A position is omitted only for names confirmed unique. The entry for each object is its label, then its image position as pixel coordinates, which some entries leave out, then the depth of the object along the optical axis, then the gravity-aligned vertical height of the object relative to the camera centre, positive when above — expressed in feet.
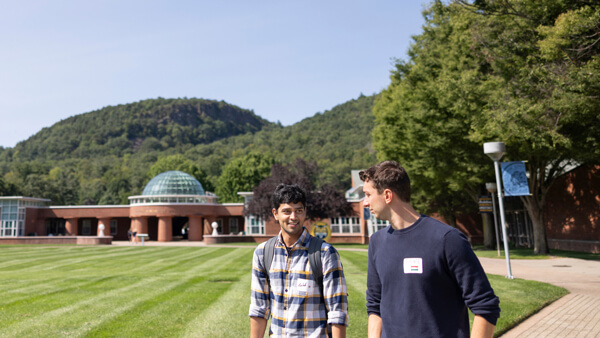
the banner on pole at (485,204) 74.06 +2.71
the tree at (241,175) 279.28 +32.67
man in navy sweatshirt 8.25 -0.99
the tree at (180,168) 311.47 +43.51
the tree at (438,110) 65.10 +18.18
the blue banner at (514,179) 48.37 +4.36
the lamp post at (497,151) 43.62 +6.72
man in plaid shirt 10.82 -1.52
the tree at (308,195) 126.72 +8.81
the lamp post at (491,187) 76.38 +5.65
